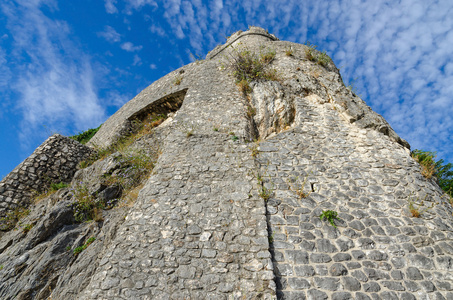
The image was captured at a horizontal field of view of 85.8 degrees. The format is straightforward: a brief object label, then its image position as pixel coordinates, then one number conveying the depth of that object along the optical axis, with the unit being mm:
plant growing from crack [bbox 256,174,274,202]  4617
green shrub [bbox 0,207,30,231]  6480
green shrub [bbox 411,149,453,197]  5242
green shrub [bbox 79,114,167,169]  8641
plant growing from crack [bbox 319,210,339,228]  4344
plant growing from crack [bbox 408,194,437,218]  4398
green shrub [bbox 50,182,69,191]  7547
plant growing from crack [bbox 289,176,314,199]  4715
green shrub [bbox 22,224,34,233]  5904
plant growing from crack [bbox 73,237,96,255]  4938
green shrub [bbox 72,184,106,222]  5590
